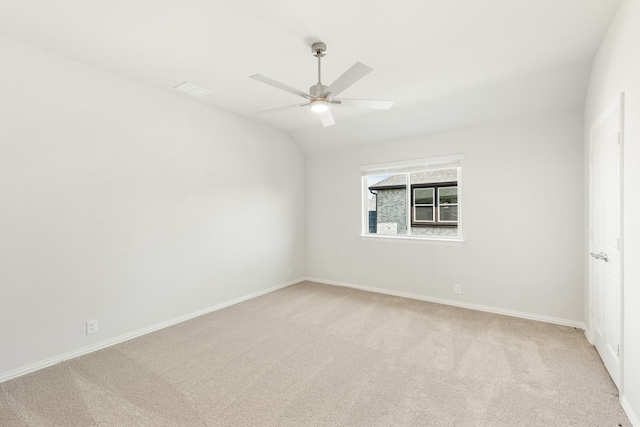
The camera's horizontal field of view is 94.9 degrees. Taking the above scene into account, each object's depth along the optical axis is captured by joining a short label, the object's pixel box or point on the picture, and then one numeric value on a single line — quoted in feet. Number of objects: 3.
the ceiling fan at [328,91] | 6.84
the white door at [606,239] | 7.00
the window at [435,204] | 14.58
